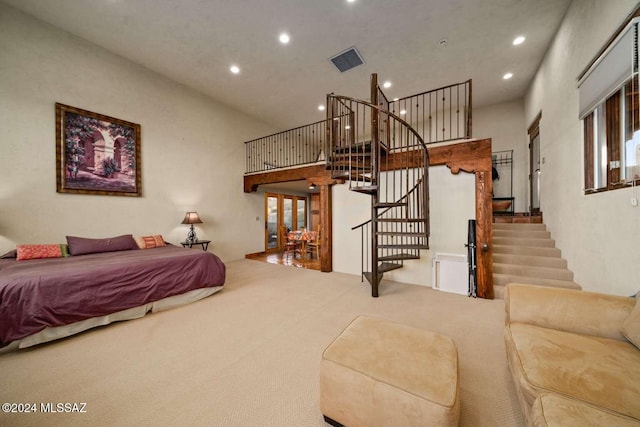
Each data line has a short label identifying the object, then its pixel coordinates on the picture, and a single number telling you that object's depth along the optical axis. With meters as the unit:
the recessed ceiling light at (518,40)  3.82
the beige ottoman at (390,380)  1.02
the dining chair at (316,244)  6.35
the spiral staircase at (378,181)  3.27
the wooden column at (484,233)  3.35
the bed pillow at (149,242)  4.14
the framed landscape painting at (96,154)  3.68
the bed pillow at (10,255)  3.08
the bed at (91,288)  2.09
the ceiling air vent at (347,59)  4.17
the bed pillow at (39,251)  3.05
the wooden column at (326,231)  4.88
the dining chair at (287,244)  6.91
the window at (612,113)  2.03
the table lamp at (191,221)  4.93
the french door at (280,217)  7.44
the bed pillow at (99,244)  3.51
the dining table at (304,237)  6.54
